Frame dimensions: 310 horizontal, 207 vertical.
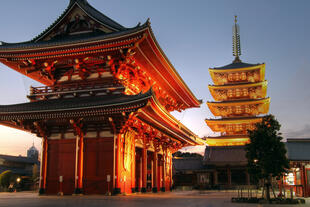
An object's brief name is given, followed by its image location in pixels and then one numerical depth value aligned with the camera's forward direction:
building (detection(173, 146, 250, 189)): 52.69
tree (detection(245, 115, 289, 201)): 20.55
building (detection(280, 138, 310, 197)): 27.47
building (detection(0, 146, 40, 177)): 61.12
